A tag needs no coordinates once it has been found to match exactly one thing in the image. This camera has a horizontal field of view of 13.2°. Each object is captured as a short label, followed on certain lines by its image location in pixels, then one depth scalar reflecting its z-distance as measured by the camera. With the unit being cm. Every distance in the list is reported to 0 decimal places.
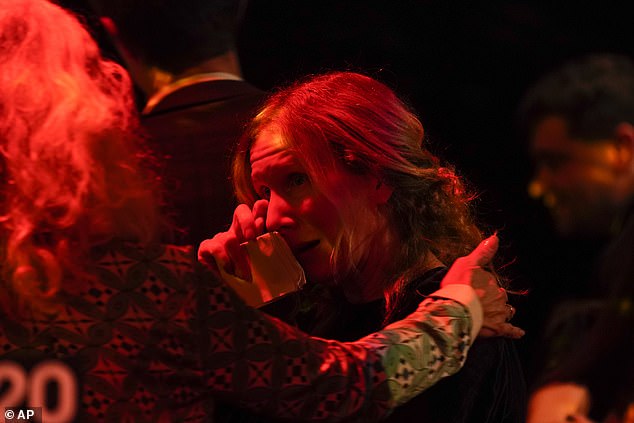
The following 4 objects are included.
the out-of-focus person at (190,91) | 293
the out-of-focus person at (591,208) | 277
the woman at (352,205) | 280
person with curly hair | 252
